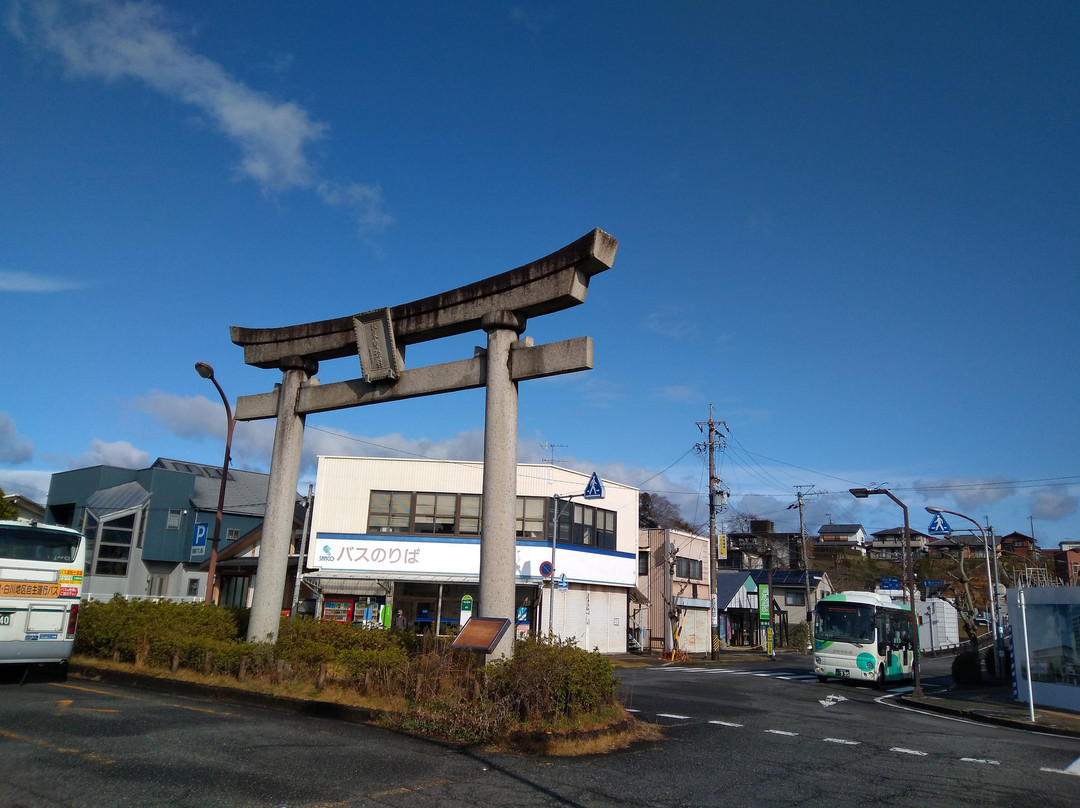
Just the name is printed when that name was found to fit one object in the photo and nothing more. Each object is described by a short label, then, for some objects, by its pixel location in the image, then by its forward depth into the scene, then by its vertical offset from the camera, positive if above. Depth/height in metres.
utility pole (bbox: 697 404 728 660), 35.59 +3.08
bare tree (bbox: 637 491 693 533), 83.82 +8.99
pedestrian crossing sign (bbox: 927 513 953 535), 27.38 +2.83
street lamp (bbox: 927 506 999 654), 26.64 +1.17
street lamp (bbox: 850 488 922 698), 20.53 +0.93
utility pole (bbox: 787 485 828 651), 49.87 +3.34
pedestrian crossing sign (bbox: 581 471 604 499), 27.00 +3.60
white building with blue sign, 30.92 +1.49
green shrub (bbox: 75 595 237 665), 13.56 -1.11
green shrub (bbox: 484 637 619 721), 9.35 -1.20
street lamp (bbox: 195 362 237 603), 17.95 +3.26
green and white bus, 24.55 -1.28
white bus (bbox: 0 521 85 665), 11.98 -0.45
